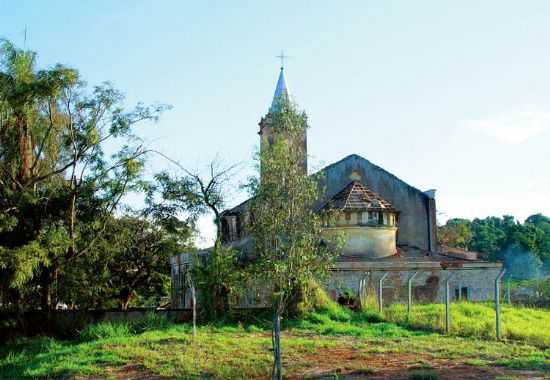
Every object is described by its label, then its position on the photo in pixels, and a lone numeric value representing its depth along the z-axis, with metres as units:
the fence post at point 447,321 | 21.90
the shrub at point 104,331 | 23.47
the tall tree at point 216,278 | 26.53
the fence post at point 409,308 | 24.87
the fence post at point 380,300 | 26.44
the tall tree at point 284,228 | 13.92
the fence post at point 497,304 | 20.08
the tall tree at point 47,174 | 24.34
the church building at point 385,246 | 34.38
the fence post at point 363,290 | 28.22
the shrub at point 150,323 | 24.52
